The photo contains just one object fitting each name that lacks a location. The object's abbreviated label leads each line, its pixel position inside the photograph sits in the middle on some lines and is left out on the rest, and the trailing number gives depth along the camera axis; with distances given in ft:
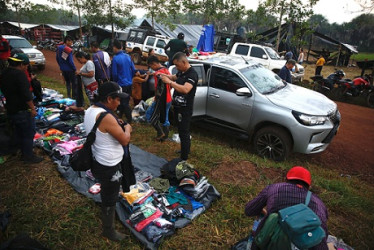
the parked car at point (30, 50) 37.70
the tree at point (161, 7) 66.87
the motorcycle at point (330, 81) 34.45
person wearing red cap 6.14
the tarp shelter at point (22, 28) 104.08
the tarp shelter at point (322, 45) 60.03
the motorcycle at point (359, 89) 31.96
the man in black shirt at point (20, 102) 11.83
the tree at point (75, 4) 72.70
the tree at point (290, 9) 45.98
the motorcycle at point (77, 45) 70.59
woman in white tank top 7.59
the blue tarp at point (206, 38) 44.68
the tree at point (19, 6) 82.74
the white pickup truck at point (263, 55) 39.11
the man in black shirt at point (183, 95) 12.48
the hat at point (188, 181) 11.64
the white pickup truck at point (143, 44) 53.06
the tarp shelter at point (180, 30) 74.49
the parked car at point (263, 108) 14.62
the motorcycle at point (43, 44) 81.15
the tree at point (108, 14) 70.49
